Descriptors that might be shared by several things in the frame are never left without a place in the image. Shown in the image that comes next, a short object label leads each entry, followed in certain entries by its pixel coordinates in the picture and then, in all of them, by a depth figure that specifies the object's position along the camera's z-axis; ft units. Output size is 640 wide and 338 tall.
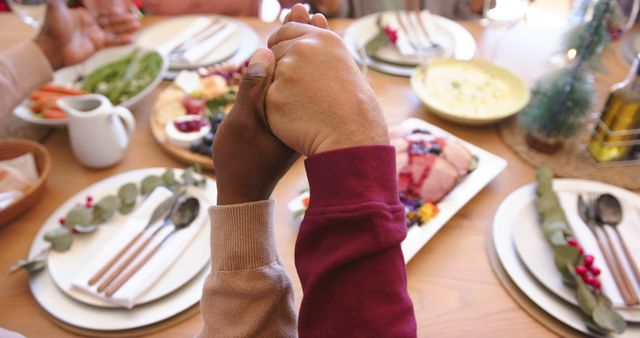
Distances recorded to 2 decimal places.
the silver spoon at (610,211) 2.59
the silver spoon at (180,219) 2.29
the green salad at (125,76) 3.63
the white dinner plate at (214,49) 4.22
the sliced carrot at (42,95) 3.47
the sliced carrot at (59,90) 3.54
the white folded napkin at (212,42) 4.18
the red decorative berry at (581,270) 2.23
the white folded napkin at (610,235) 2.24
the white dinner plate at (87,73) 3.31
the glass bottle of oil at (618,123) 2.91
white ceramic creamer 2.88
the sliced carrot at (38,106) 3.41
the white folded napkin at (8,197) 2.62
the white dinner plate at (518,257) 2.17
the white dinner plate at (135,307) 2.15
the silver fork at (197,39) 4.21
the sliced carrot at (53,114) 3.31
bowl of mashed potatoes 3.44
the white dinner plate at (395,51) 4.12
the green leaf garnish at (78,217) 2.55
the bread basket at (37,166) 2.63
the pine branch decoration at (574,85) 2.96
